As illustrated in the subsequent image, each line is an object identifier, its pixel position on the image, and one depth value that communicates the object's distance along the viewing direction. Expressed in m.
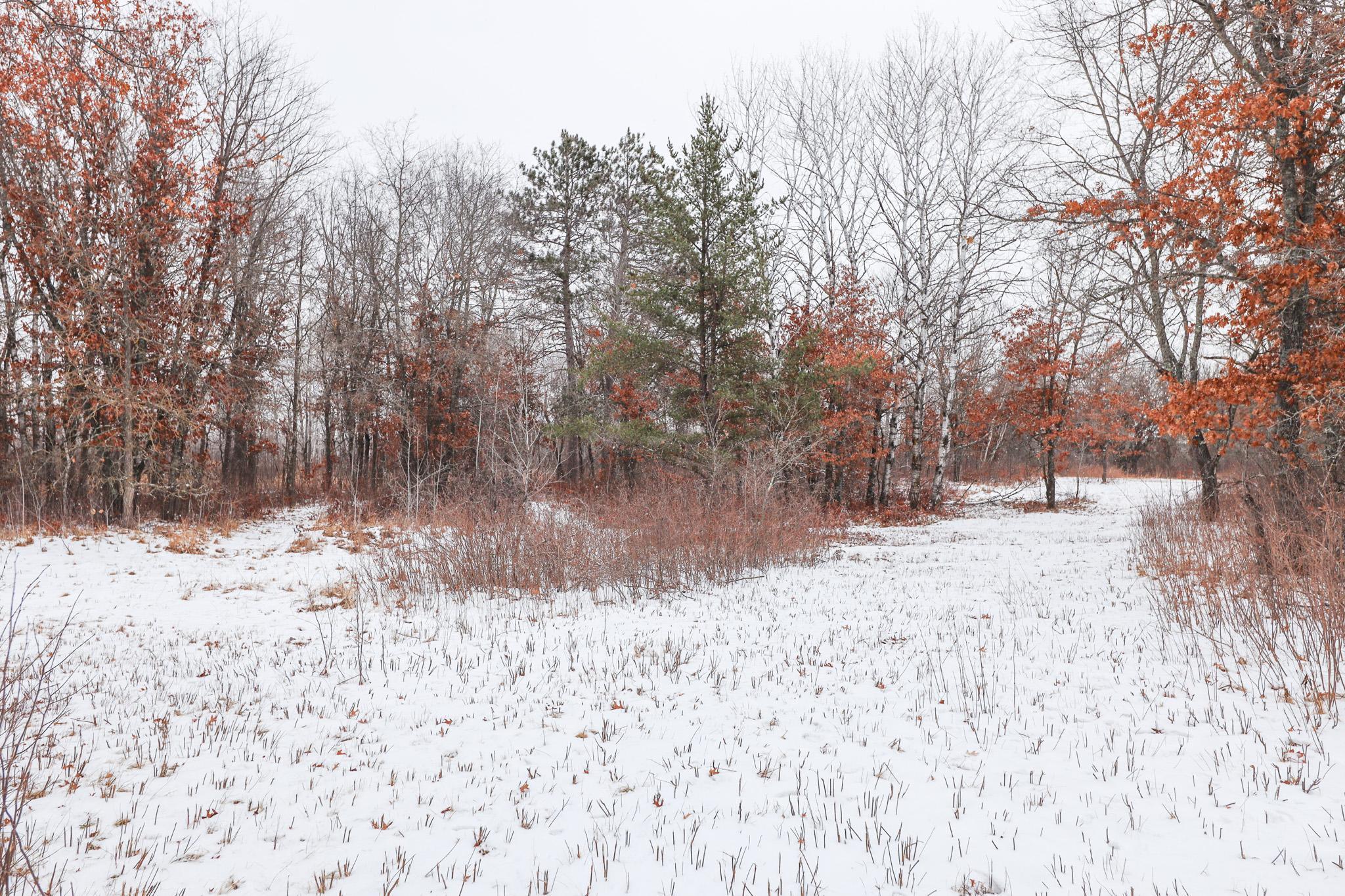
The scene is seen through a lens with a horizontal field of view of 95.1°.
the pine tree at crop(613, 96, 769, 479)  16.28
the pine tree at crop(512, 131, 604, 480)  23.67
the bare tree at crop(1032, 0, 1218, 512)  10.30
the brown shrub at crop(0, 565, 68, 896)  2.43
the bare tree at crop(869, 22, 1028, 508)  19.75
